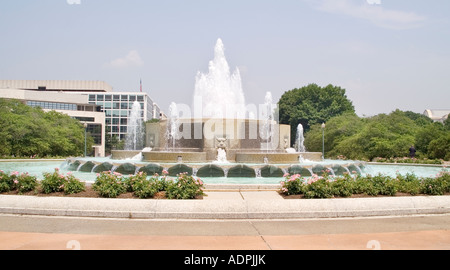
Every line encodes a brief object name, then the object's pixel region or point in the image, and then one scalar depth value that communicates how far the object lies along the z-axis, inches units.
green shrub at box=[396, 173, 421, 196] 465.1
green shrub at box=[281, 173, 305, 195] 444.5
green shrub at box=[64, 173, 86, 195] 428.1
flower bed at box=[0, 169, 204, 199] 414.6
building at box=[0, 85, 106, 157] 3292.3
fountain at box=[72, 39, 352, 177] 751.1
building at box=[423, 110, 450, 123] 6973.4
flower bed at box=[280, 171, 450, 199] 430.2
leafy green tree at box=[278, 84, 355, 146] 2896.2
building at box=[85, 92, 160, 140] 4953.3
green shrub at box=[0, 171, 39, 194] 442.0
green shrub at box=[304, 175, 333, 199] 422.0
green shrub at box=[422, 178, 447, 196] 461.7
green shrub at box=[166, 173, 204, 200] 409.4
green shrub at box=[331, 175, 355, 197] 433.3
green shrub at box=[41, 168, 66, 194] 432.8
